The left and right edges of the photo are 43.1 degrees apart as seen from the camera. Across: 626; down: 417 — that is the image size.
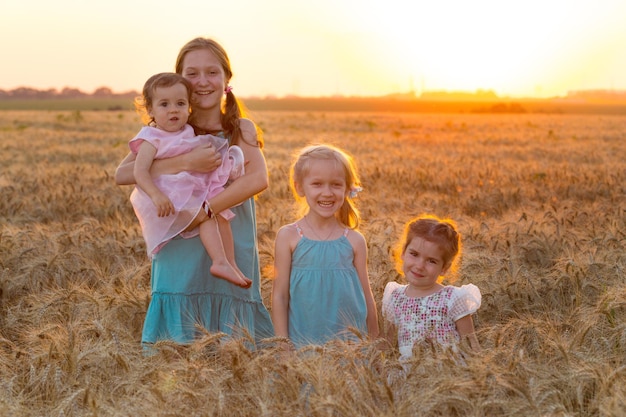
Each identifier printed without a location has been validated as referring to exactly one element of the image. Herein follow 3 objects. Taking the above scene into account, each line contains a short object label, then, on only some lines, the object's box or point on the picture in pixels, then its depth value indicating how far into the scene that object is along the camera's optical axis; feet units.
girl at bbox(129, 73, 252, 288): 12.70
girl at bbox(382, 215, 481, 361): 12.23
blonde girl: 12.77
